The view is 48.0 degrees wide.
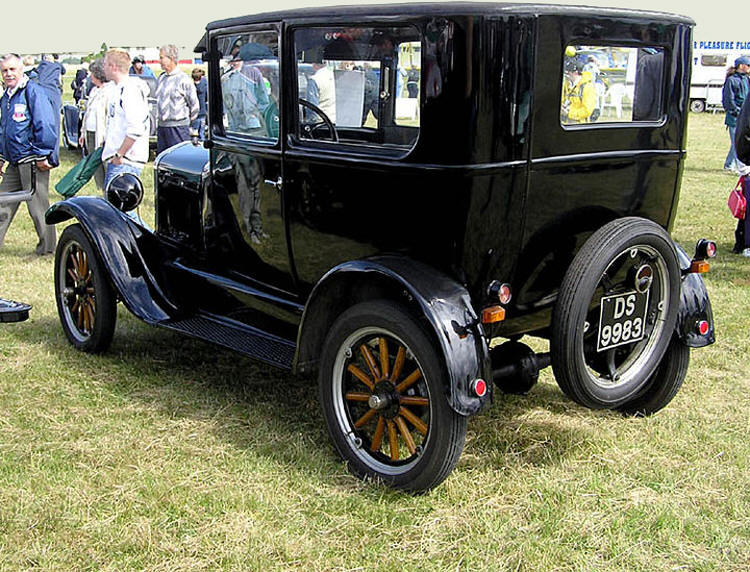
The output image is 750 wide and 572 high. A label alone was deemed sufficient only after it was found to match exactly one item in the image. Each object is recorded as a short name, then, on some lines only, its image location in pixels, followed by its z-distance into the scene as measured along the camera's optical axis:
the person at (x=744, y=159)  6.85
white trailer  29.53
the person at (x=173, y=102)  9.76
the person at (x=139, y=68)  16.73
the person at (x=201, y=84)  12.59
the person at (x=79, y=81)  20.21
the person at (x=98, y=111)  8.47
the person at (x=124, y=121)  7.07
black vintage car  3.19
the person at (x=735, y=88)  12.88
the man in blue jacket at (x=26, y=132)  7.22
